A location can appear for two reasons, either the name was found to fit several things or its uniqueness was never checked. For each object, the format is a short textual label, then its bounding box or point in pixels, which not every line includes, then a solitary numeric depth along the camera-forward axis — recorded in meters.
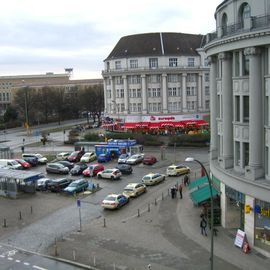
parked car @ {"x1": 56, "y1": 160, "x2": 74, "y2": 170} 57.33
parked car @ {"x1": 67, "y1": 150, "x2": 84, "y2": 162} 64.25
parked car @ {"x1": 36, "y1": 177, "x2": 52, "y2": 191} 45.91
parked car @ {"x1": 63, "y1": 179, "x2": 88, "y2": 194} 43.81
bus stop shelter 43.72
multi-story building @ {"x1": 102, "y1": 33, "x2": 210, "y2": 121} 96.25
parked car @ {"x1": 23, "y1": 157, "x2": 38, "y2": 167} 61.56
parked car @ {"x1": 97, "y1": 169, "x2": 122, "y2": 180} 50.38
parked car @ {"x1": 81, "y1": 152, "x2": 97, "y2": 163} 63.16
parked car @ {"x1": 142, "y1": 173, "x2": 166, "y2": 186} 47.16
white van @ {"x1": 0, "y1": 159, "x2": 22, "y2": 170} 57.71
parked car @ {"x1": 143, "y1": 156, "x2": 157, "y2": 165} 60.06
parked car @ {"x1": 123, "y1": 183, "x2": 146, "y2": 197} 41.97
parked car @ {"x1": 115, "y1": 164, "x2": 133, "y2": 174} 53.56
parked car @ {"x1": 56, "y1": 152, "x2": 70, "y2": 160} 65.94
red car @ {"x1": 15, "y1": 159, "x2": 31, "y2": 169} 59.69
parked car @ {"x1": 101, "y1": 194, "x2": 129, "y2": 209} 37.78
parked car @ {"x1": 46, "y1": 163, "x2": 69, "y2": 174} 54.50
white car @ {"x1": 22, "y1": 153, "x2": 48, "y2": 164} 63.03
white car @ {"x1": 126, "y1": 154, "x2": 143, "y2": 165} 60.12
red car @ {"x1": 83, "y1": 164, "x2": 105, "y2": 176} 52.07
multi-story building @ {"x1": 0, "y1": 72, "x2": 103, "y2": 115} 175.62
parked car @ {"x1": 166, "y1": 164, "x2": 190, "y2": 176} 51.87
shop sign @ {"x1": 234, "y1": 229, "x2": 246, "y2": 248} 28.40
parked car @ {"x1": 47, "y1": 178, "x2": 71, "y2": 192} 45.16
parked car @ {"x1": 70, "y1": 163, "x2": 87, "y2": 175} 53.66
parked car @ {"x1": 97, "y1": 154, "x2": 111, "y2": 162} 62.75
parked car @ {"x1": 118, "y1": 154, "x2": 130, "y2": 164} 60.44
